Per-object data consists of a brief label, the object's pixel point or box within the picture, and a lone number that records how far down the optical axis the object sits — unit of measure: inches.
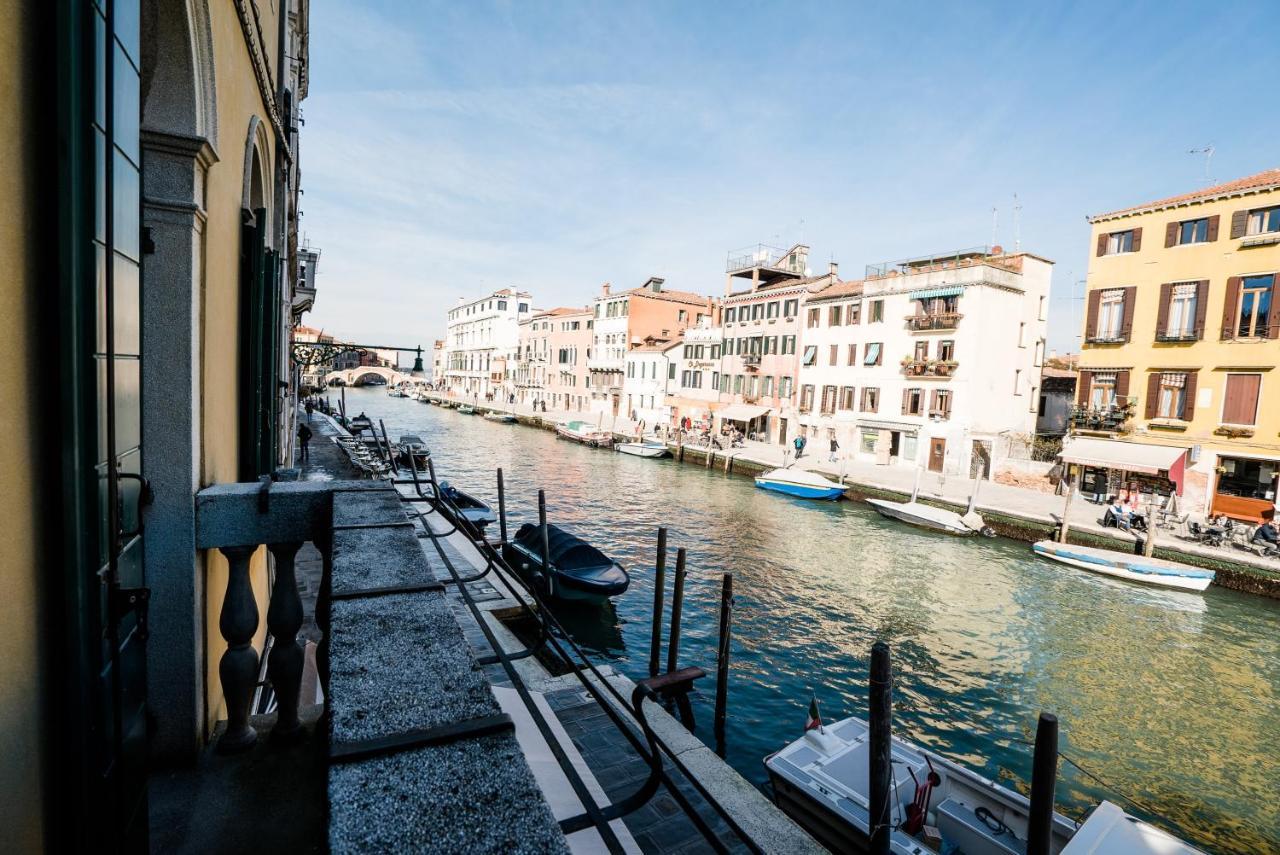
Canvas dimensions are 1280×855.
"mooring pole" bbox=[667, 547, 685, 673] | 430.6
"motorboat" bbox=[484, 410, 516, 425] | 2463.6
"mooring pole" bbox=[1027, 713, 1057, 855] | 203.2
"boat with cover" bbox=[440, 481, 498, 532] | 767.1
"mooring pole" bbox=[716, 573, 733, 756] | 389.1
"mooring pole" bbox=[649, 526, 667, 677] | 456.1
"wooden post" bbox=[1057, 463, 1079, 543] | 815.3
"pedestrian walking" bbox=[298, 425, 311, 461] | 900.8
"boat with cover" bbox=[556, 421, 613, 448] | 1777.8
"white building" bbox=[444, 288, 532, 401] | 3462.1
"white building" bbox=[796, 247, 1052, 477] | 1205.1
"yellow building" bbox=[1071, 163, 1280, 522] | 821.2
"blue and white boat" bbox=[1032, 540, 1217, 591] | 684.7
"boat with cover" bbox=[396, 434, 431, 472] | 1038.4
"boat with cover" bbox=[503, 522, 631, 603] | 550.6
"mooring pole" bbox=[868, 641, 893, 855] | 244.1
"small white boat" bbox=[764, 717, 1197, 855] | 244.7
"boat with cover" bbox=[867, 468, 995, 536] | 892.0
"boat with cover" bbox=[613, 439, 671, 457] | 1589.6
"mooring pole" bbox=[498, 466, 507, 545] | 687.3
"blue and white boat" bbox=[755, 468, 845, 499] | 1099.3
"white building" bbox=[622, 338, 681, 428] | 2042.4
